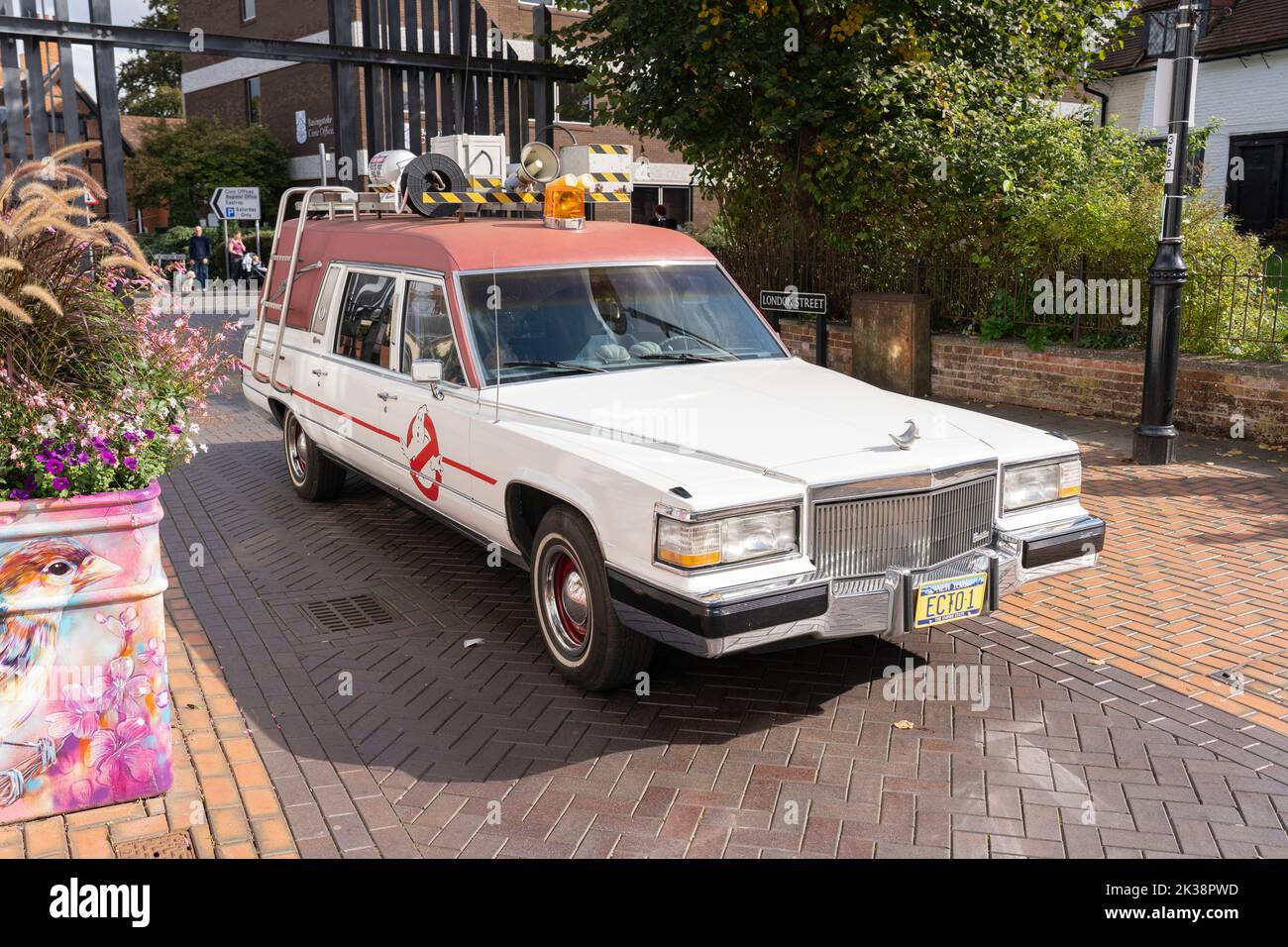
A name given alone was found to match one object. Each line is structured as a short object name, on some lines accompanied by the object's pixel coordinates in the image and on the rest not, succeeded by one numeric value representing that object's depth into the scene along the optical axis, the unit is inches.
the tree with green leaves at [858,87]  502.6
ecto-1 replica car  177.2
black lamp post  359.3
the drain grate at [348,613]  241.8
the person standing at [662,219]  879.2
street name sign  384.2
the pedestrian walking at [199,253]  1131.3
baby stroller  1083.4
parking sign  1148.5
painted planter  153.1
